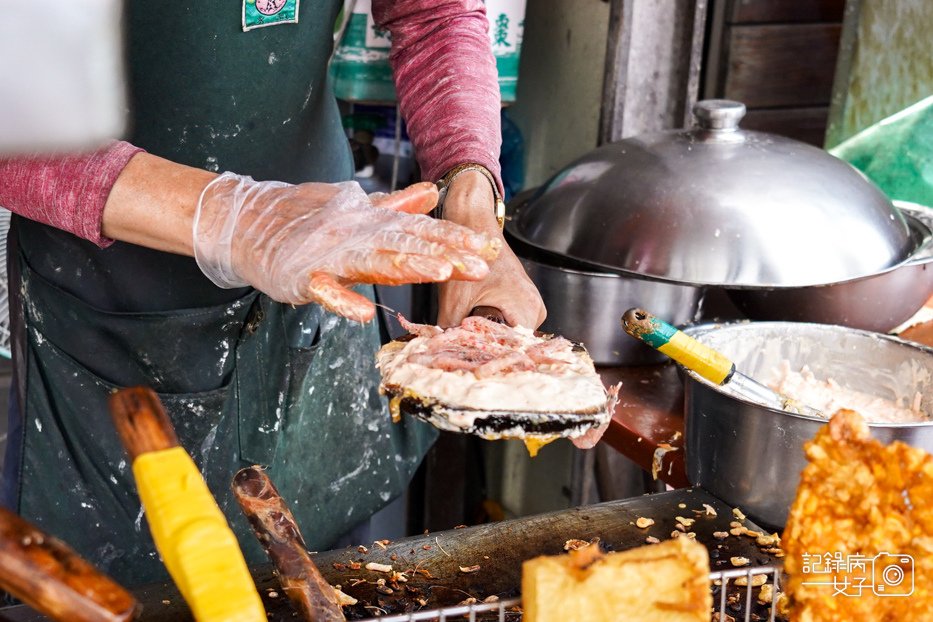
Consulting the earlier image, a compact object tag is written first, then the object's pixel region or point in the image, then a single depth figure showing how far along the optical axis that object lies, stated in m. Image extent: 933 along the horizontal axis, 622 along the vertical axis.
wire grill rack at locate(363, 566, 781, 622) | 1.08
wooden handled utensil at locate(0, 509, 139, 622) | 0.81
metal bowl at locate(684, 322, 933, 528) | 1.61
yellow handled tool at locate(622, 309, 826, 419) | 1.75
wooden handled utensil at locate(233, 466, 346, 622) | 1.15
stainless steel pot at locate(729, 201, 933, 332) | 2.22
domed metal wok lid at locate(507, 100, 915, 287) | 2.12
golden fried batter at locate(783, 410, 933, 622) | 1.09
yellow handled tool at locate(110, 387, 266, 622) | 0.86
